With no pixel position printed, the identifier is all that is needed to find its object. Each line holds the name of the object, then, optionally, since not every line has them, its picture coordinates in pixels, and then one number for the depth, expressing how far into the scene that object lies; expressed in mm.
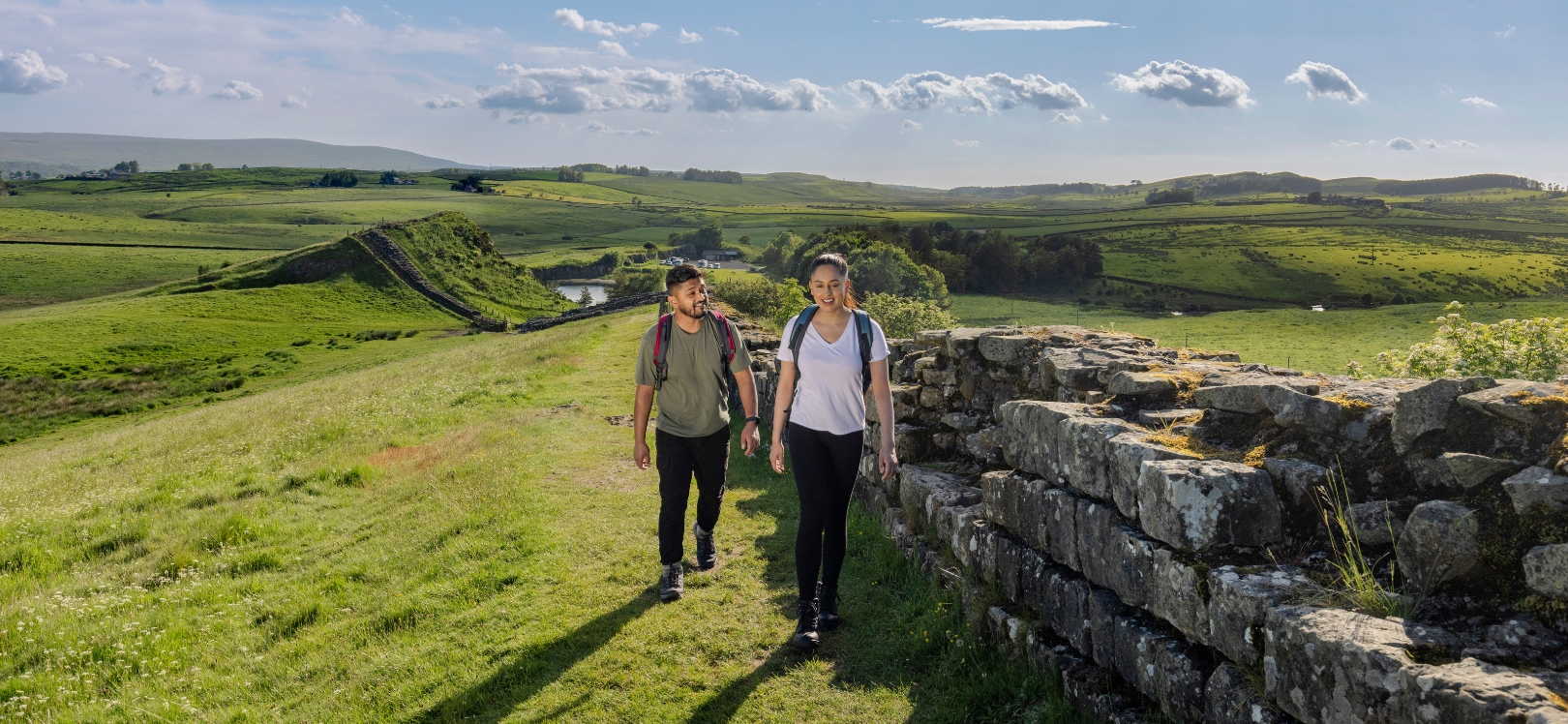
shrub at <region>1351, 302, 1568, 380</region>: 12164
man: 7379
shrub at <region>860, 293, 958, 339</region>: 56500
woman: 6234
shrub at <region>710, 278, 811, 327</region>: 62562
